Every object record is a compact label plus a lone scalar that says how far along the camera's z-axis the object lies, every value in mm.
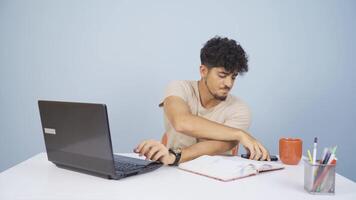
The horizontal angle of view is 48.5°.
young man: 1619
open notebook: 1239
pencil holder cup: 1078
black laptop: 1158
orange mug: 1487
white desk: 1055
